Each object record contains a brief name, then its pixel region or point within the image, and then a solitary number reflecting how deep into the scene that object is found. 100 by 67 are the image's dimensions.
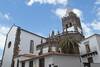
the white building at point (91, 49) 31.88
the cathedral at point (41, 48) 25.07
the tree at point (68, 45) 29.72
